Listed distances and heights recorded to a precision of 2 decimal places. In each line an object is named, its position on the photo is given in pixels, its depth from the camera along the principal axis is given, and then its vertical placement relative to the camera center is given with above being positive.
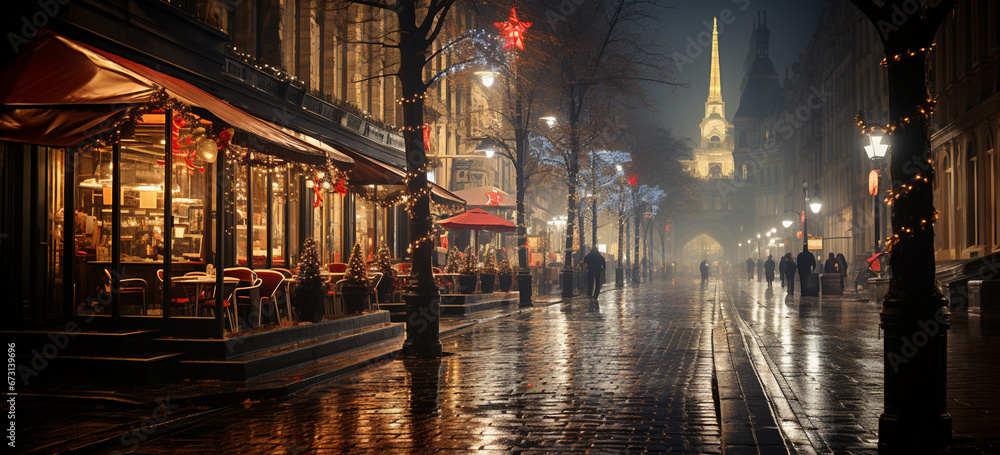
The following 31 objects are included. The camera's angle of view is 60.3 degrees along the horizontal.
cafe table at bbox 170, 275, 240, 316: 11.12 -0.36
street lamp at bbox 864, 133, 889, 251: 19.77 +2.29
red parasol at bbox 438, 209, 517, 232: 25.91 +0.86
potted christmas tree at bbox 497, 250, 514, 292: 29.19 -0.87
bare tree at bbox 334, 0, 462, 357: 13.13 +1.53
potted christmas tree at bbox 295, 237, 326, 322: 12.94 -0.56
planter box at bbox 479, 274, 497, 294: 25.78 -0.98
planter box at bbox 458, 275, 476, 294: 23.70 -0.92
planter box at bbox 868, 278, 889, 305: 24.78 -1.25
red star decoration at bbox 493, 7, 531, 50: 23.98 +6.31
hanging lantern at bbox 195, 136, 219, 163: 11.68 +1.43
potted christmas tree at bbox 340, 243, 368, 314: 15.03 -0.58
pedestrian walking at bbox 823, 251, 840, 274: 36.22 -0.77
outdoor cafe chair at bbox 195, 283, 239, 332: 11.51 -0.68
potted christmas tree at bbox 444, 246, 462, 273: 24.34 -0.32
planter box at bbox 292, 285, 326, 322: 12.92 -0.74
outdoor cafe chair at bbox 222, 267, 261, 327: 12.02 -0.47
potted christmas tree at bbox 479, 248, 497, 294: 25.78 -0.70
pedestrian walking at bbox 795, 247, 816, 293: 31.72 -0.57
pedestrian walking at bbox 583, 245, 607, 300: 31.59 -0.65
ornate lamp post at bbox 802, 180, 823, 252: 31.69 +1.57
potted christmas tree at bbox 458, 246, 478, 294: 23.72 -0.65
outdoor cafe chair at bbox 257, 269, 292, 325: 12.64 -0.44
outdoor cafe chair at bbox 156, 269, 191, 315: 12.52 -0.76
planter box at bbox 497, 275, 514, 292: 29.21 -1.08
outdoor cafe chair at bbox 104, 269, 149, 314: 12.39 -0.48
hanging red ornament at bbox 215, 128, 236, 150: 10.16 +1.38
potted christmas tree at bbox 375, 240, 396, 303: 18.30 -0.47
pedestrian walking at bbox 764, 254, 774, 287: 47.75 -1.22
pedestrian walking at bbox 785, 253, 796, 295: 35.60 -1.03
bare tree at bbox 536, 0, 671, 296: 31.66 +7.28
